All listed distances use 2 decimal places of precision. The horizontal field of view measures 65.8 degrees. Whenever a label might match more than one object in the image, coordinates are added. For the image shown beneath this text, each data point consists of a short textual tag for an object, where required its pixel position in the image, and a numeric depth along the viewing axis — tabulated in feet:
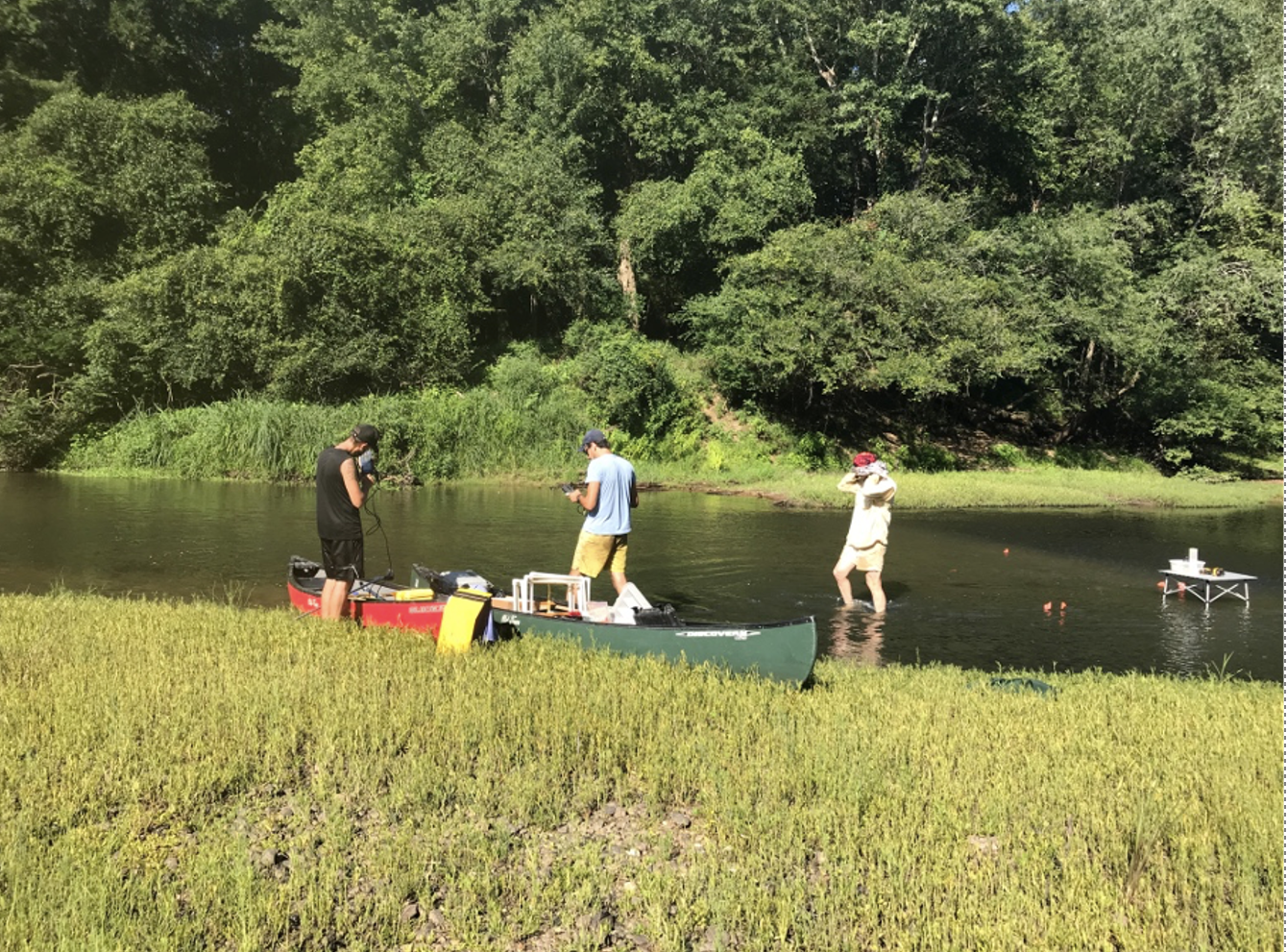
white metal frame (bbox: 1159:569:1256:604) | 47.03
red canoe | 32.48
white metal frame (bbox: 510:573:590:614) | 33.81
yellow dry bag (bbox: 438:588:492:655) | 30.04
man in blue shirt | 37.12
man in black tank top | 33.37
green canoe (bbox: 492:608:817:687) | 27.81
